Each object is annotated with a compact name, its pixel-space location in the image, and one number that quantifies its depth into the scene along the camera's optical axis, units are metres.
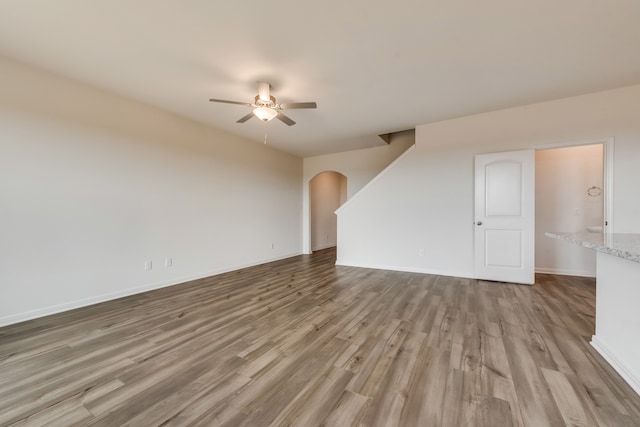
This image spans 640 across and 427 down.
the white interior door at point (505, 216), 3.62
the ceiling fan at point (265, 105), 2.77
